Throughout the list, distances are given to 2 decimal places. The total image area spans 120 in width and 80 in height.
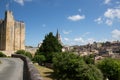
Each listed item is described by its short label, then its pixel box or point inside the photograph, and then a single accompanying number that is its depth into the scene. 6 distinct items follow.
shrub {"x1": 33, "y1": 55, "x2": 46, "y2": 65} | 19.53
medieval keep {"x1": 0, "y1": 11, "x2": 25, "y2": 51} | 27.81
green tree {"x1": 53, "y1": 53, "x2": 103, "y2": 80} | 11.08
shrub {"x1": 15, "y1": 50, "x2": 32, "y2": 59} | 22.58
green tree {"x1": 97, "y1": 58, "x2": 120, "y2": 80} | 16.84
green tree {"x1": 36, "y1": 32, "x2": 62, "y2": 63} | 21.63
